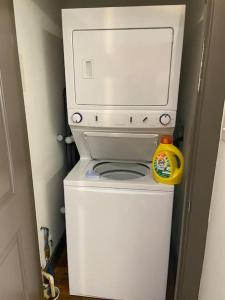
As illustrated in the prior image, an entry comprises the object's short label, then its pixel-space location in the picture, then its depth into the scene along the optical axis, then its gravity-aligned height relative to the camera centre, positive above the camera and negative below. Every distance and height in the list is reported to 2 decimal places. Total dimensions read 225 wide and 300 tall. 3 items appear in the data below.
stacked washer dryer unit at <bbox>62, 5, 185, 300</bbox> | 1.71 -0.38
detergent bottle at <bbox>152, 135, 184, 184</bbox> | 1.81 -0.62
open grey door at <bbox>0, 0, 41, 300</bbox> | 1.20 -0.54
